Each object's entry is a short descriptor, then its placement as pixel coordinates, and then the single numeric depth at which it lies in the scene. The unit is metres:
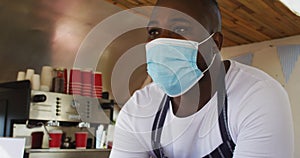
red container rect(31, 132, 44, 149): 2.66
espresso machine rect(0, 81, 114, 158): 2.55
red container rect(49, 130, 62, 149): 2.73
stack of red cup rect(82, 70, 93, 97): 2.99
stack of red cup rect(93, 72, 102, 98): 3.11
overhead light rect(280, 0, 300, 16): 2.36
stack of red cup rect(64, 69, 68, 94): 2.87
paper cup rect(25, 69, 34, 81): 2.71
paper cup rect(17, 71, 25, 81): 2.75
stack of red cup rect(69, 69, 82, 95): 2.89
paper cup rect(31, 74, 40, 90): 2.65
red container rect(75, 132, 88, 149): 2.89
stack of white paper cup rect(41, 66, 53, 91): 2.73
